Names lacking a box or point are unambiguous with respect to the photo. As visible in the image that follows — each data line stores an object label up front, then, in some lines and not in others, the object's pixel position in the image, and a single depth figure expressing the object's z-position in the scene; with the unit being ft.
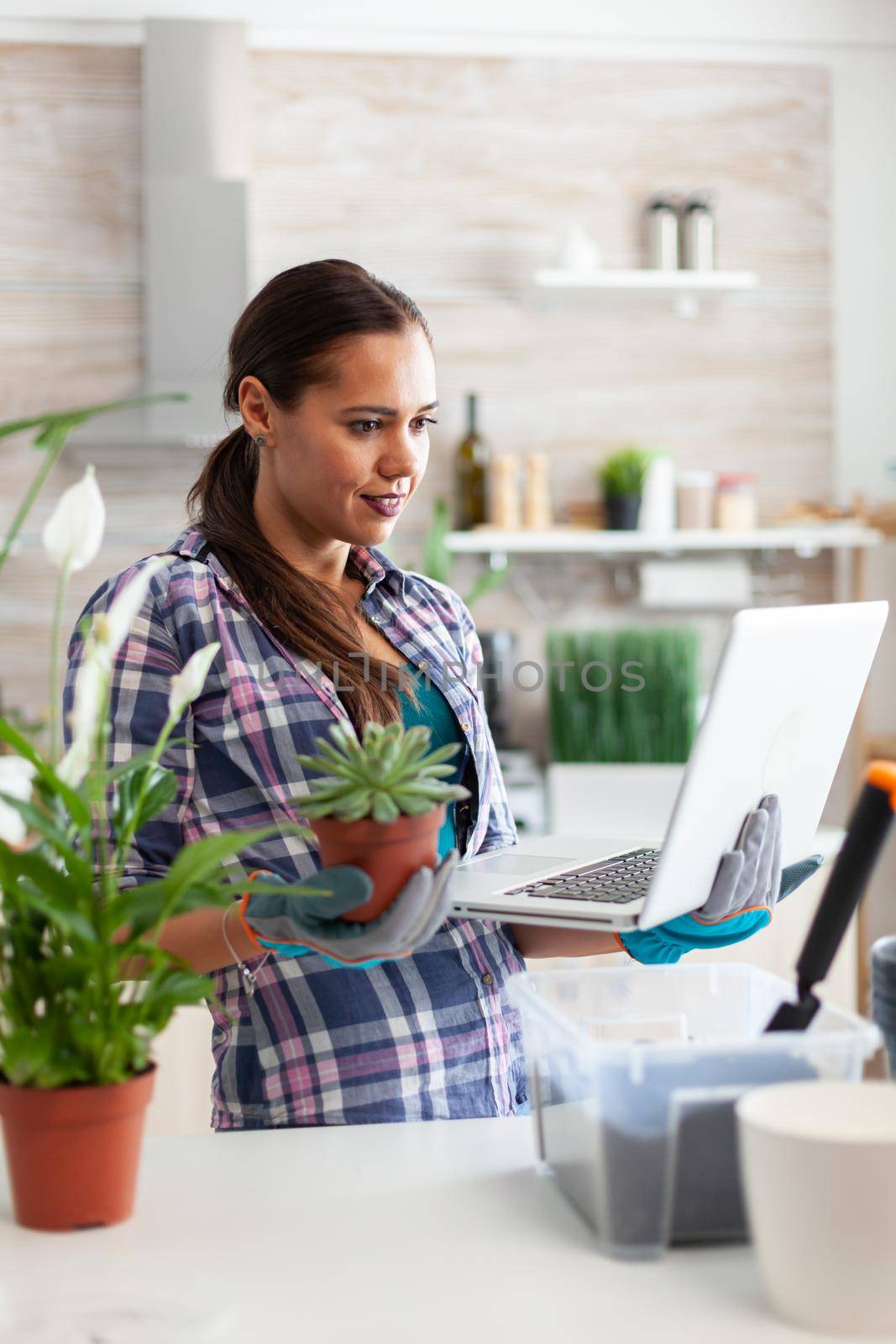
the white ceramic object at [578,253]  10.30
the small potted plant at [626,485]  10.57
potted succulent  2.89
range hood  9.93
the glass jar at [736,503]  10.76
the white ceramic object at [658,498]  10.57
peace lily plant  2.58
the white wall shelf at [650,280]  10.25
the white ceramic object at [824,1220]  2.18
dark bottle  10.68
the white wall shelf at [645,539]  10.46
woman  4.05
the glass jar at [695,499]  10.70
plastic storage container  2.51
